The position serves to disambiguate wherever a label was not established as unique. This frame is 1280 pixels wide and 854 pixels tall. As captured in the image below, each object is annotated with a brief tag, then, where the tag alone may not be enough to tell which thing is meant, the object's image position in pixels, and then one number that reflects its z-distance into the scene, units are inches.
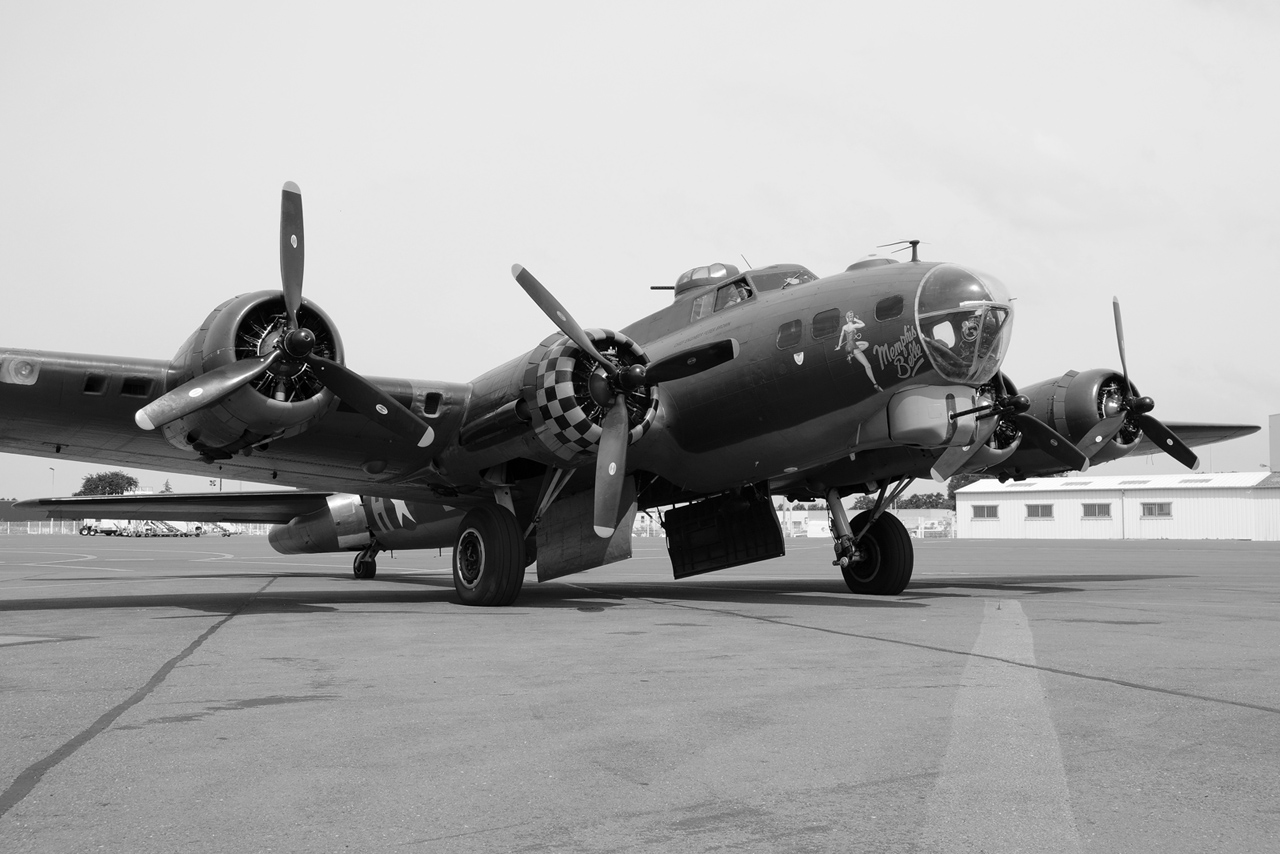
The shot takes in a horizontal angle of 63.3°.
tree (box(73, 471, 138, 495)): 5797.2
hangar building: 2485.2
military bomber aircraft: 486.0
